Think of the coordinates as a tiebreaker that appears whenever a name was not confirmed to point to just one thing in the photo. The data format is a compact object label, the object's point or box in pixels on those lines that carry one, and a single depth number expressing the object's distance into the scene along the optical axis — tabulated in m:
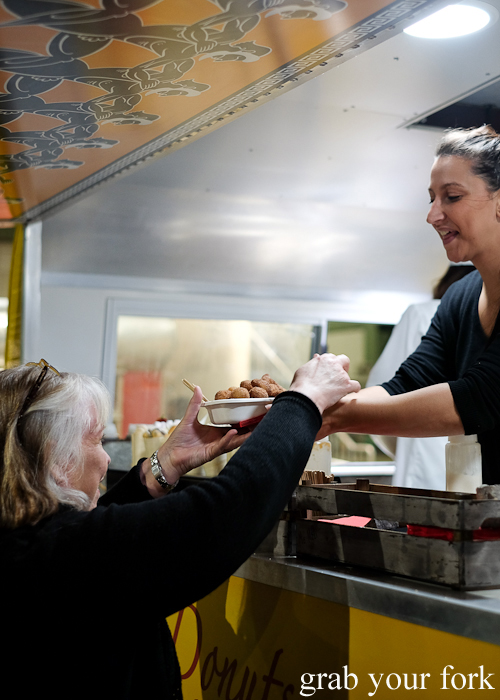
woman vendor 1.57
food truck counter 1.14
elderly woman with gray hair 0.97
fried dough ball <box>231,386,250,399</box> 1.62
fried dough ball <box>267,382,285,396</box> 1.66
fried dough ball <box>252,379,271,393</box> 1.68
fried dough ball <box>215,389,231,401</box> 1.67
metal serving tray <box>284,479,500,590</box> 1.18
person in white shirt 3.81
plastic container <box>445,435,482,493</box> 1.56
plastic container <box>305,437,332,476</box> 1.78
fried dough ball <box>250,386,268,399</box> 1.62
